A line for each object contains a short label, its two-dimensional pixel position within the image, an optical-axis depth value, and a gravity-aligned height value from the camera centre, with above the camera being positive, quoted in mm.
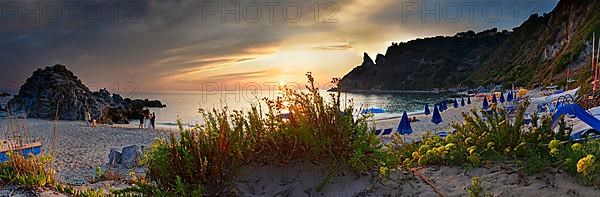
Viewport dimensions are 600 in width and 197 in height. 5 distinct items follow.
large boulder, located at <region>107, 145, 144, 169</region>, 11375 -1743
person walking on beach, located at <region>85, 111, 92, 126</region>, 33312 -1939
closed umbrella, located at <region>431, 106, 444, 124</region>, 17659 -1035
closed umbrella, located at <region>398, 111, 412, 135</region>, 14370 -1136
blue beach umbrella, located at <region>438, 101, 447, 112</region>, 30952 -974
